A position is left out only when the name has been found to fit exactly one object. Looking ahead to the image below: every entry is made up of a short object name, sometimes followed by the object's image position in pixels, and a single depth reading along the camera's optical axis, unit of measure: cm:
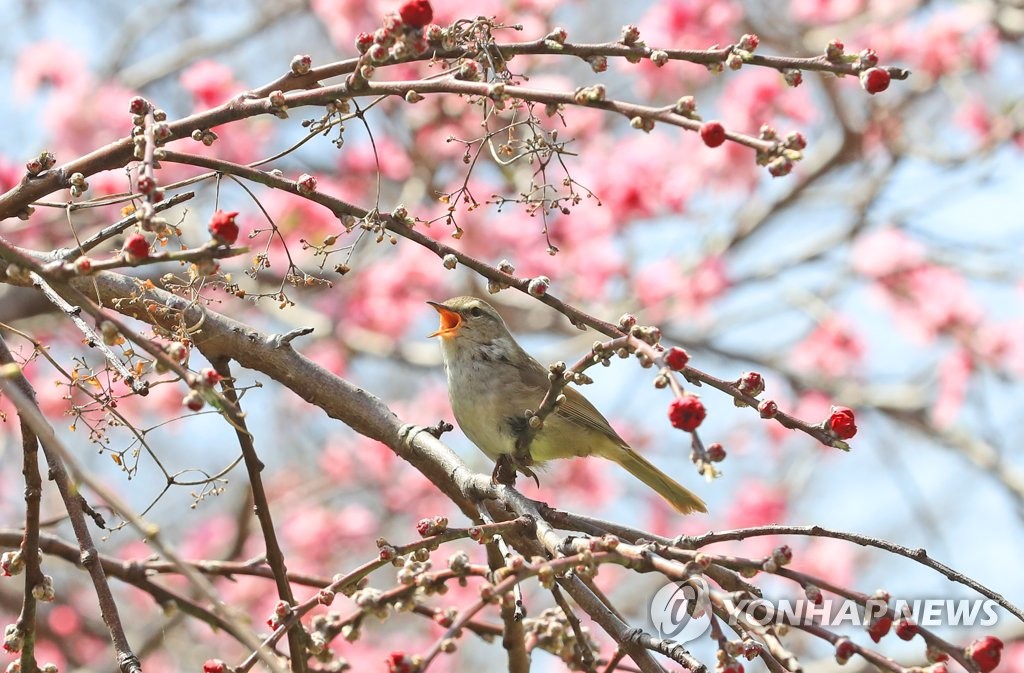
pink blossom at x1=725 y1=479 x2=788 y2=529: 1345
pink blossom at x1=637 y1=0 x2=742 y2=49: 1334
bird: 668
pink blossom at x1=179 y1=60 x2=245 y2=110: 1140
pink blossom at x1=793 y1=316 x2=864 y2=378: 1440
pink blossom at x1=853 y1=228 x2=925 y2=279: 1362
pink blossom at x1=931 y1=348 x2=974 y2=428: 1224
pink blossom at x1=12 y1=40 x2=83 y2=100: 1252
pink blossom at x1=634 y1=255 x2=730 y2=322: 1259
